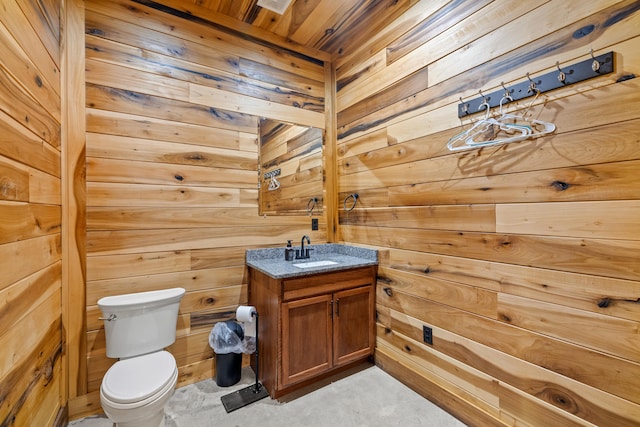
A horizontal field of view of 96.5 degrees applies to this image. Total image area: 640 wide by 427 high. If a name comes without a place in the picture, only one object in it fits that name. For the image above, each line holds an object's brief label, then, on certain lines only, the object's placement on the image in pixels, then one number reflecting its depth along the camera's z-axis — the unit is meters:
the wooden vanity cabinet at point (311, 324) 1.92
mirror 2.48
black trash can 2.12
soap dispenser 2.41
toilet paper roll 2.08
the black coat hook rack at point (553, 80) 1.22
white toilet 1.38
